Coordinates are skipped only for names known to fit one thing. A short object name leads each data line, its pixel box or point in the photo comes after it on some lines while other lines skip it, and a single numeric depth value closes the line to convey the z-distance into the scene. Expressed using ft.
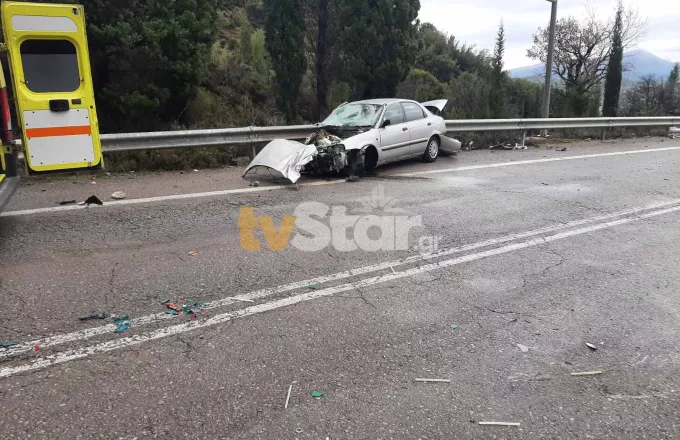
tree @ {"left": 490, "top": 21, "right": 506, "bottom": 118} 59.16
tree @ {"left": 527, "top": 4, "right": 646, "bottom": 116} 103.86
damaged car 29.12
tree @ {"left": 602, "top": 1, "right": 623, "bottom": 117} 82.79
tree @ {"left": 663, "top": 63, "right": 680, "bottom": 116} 100.94
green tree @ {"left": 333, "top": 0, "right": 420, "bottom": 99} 50.70
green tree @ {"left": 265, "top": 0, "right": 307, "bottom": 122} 49.47
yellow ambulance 19.98
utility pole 54.44
